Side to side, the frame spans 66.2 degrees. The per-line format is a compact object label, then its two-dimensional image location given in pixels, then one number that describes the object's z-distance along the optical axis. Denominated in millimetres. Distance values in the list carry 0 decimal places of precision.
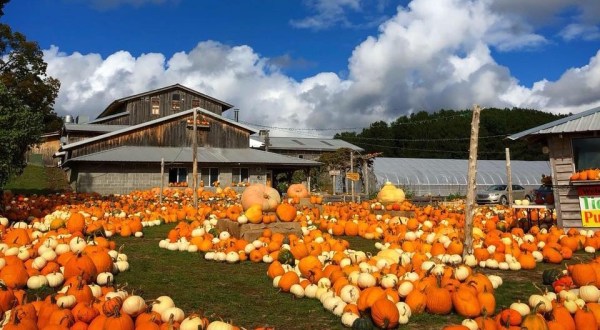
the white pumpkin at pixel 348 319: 4891
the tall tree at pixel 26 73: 39031
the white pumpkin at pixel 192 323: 4016
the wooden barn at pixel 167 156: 28594
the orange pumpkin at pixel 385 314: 4742
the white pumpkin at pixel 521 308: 4926
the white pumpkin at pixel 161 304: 4613
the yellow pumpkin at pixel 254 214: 10312
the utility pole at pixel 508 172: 18125
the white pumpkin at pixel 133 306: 4469
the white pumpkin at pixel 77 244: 7759
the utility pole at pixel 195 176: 16844
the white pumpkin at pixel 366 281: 5711
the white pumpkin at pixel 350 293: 5355
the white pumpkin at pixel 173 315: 4410
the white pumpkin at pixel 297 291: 6115
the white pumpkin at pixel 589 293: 5219
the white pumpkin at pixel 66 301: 4574
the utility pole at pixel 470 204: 8102
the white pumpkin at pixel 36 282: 6227
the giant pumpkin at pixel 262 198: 11711
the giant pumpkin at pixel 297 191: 20641
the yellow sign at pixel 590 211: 11312
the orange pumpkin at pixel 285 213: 10805
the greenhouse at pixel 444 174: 41375
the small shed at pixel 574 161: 11336
